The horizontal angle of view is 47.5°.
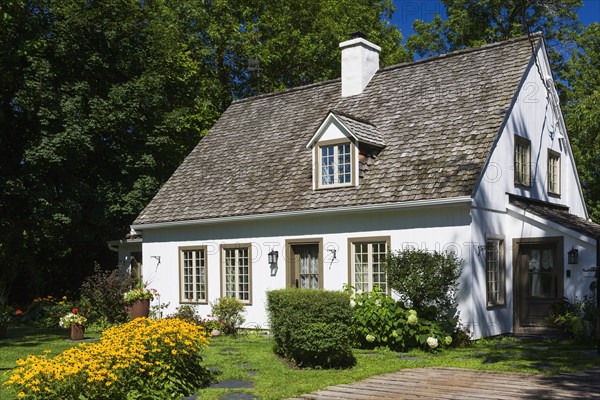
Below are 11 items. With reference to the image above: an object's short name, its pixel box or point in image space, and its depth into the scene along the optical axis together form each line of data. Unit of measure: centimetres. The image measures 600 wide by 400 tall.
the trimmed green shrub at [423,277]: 1370
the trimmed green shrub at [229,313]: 1812
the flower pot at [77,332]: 1652
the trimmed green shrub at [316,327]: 1127
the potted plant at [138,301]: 1917
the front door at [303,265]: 1745
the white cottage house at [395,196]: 1526
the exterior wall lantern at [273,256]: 1784
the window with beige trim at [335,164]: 1712
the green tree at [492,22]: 3362
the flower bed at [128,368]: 785
